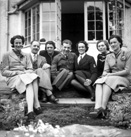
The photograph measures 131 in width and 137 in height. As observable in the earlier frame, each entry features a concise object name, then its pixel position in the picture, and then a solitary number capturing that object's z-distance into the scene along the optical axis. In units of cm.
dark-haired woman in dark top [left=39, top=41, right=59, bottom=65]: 633
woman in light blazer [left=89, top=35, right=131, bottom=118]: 475
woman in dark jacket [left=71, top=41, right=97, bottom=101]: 561
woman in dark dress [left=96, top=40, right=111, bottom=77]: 595
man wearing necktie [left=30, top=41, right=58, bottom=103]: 530
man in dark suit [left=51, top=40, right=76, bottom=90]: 570
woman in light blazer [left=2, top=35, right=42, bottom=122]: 479
